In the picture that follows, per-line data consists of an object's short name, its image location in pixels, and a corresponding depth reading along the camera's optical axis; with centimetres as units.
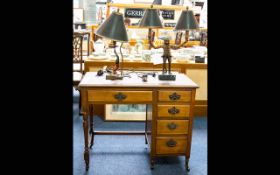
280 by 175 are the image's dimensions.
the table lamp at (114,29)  186
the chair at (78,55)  316
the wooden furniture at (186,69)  293
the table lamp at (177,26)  199
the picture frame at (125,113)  297
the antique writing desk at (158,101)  195
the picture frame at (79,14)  516
